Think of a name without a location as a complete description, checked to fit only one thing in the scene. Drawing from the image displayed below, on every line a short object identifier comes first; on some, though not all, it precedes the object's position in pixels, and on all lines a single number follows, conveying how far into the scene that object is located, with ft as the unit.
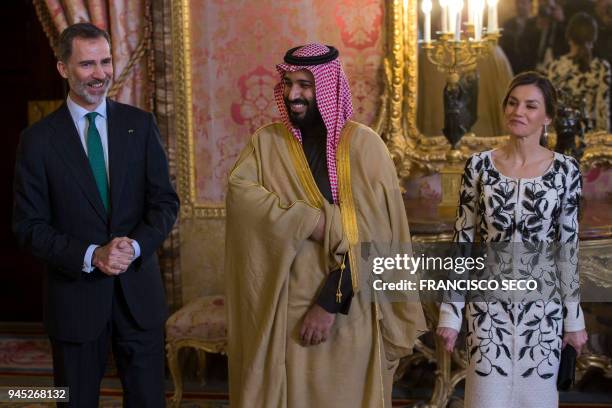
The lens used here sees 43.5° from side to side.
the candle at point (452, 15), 12.78
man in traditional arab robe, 8.16
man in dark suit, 8.39
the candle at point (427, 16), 13.25
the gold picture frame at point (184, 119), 14.56
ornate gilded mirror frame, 13.83
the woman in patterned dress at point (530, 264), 7.86
